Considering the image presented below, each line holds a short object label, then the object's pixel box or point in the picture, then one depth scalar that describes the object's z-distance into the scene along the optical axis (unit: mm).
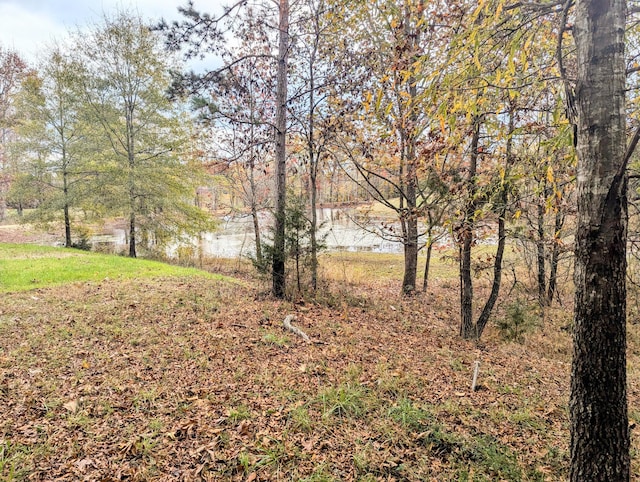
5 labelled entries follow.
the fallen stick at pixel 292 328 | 4577
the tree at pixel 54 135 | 13203
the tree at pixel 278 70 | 5074
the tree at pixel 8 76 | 19828
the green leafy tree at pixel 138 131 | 12945
